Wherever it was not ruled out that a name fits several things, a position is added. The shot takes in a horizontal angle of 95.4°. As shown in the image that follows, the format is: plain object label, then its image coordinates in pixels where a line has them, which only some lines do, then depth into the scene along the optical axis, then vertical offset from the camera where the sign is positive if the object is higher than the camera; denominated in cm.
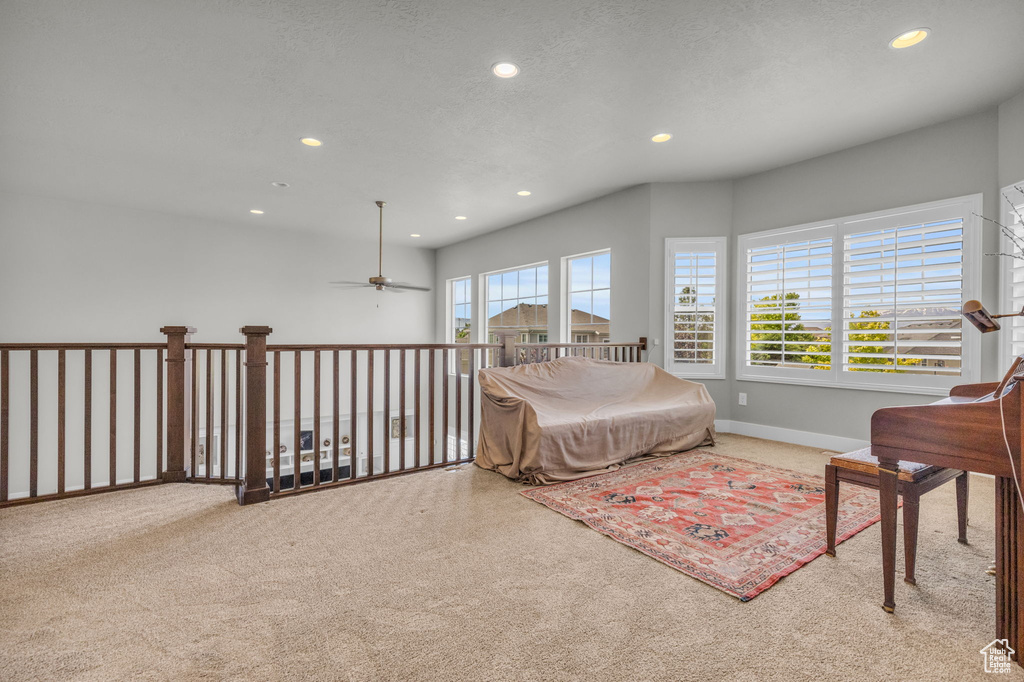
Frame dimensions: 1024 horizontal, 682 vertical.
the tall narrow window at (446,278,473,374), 779 +49
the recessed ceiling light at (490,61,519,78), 279 +165
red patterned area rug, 204 -96
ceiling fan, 545 +68
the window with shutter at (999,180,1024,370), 311 +42
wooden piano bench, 173 -55
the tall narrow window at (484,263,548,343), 651 +57
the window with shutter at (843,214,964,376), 349 +35
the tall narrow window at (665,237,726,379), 484 +37
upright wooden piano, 139 -33
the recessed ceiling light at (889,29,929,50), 248 +165
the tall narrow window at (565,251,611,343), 566 +55
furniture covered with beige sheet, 325 -58
